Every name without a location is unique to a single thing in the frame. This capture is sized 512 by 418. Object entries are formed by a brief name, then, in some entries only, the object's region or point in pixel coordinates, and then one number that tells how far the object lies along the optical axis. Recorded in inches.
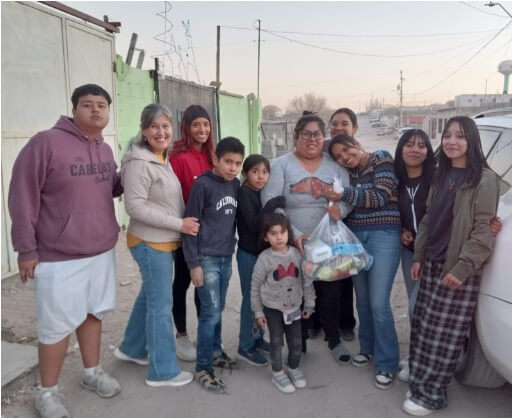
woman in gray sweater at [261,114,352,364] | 119.6
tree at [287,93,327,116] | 2888.8
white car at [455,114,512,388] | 90.4
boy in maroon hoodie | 96.6
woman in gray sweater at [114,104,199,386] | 108.8
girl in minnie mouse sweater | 114.9
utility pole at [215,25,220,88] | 838.5
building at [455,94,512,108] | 1808.6
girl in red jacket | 123.5
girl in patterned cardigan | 117.3
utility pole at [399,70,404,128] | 2583.2
